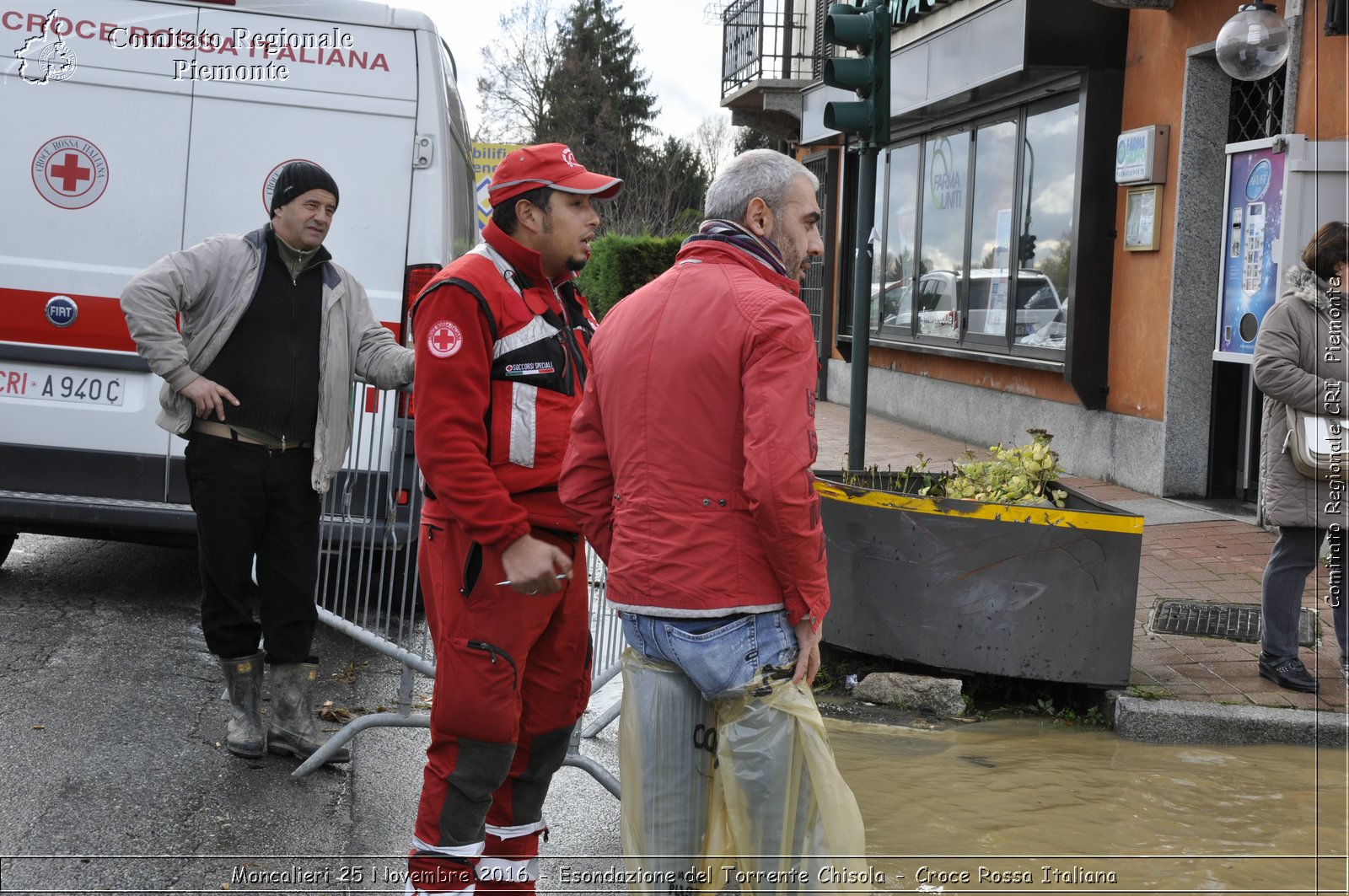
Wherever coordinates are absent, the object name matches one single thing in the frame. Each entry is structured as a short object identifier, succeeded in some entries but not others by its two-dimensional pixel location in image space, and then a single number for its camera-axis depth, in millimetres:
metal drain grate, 6270
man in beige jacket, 4371
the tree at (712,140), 59688
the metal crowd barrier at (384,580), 4340
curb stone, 5102
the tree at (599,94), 55438
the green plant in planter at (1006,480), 5430
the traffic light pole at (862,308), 6570
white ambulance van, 5902
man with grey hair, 2666
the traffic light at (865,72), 6820
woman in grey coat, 5441
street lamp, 7504
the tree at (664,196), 42906
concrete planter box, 5141
